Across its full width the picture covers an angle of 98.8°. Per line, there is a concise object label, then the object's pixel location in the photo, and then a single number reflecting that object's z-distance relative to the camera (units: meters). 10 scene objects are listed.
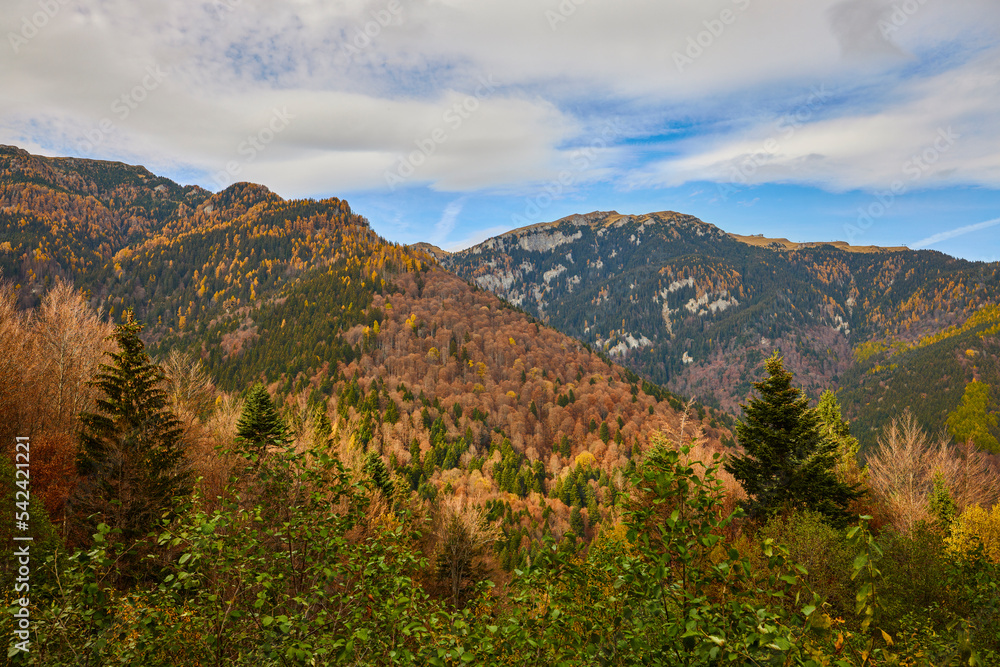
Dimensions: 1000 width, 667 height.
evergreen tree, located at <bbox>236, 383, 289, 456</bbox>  33.34
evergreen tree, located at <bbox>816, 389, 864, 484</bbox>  44.52
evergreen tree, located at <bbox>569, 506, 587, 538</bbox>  88.44
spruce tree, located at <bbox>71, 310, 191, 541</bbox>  22.86
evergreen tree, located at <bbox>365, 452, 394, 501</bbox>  41.28
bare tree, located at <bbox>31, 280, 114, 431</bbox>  29.20
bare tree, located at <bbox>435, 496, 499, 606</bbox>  36.12
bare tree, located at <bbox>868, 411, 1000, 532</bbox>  34.47
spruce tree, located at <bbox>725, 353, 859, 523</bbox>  27.39
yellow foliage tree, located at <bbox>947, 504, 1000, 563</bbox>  23.77
